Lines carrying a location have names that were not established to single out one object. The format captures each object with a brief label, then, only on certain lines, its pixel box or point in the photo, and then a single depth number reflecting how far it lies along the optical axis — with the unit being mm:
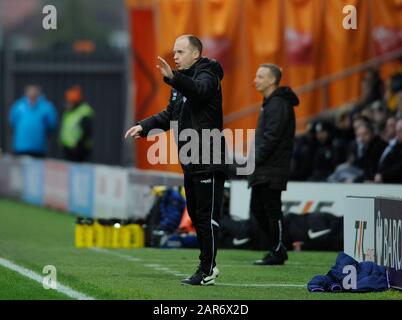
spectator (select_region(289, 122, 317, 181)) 20281
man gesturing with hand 11883
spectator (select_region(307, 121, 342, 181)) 19969
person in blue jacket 27422
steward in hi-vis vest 26859
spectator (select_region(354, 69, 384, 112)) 21484
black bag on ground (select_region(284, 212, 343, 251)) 16828
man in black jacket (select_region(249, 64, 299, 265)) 14477
